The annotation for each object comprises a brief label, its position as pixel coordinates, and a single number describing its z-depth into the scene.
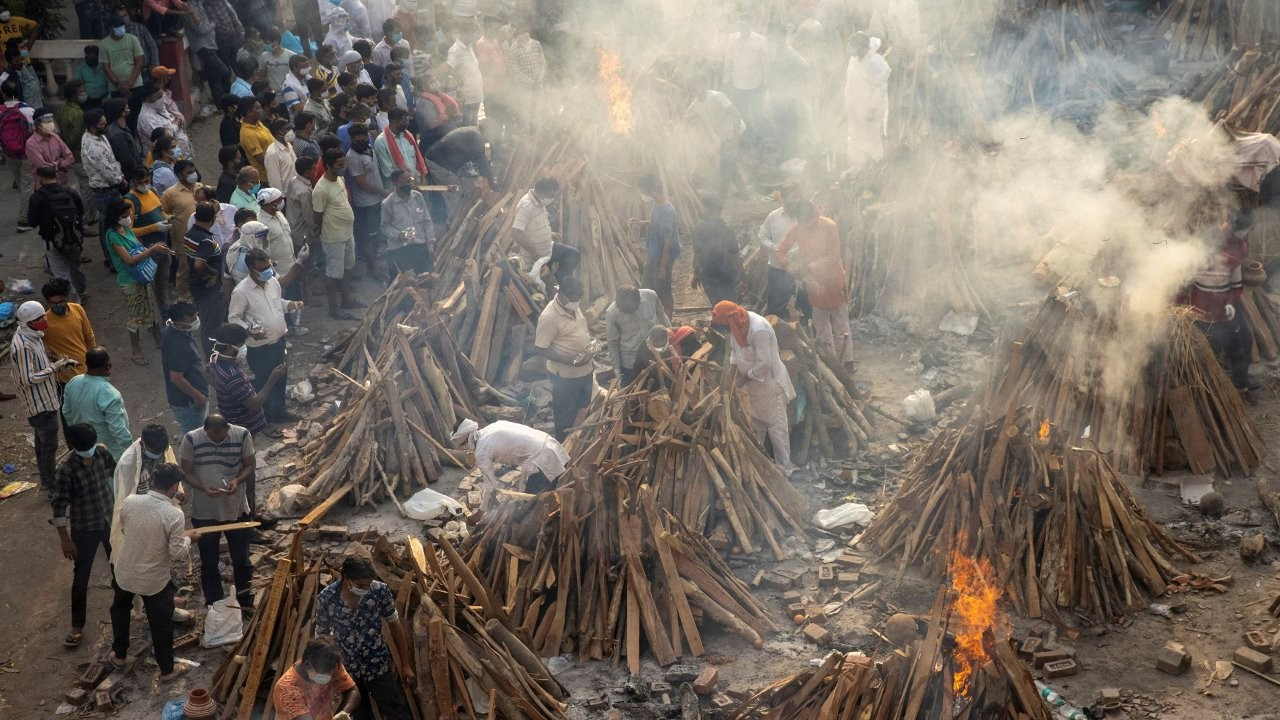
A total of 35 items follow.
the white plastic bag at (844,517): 11.65
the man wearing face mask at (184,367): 11.56
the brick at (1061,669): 9.44
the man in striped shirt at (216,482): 10.10
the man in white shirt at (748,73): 18.95
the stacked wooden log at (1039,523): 10.17
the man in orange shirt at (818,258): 13.50
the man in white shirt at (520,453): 10.55
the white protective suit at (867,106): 17.86
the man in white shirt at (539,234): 14.14
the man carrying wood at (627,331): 12.06
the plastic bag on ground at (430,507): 11.95
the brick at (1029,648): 9.63
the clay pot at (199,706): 8.59
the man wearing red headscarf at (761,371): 11.77
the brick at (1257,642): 9.55
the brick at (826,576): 10.80
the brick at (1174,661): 9.39
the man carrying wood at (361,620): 8.24
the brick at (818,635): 9.98
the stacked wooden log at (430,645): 8.52
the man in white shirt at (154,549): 9.23
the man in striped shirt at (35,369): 11.37
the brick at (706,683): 9.45
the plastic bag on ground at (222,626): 10.23
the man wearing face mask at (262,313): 12.54
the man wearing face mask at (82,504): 9.92
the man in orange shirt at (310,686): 7.42
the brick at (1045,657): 9.52
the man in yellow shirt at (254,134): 15.27
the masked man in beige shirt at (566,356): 12.18
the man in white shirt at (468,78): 18.17
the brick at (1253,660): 9.36
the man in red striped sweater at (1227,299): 12.51
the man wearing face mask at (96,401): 10.59
